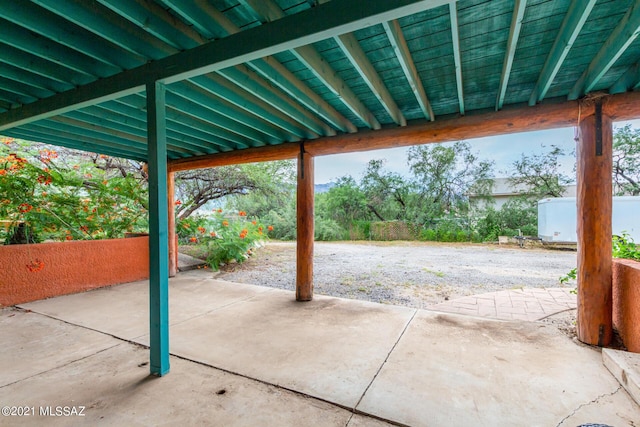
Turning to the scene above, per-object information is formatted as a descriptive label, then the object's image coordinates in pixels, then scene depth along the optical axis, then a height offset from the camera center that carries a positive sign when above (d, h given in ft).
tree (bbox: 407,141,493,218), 37.52 +4.47
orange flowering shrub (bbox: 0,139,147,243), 12.14 +0.74
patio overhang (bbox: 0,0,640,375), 5.15 +3.55
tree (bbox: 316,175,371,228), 41.96 +0.88
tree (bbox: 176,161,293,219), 23.25 +2.55
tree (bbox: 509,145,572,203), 34.65 +4.38
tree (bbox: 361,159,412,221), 40.47 +2.91
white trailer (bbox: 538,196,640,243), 24.36 -0.89
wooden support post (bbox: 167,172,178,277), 16.62 -0.99
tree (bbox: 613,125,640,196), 29.58 +5.31
